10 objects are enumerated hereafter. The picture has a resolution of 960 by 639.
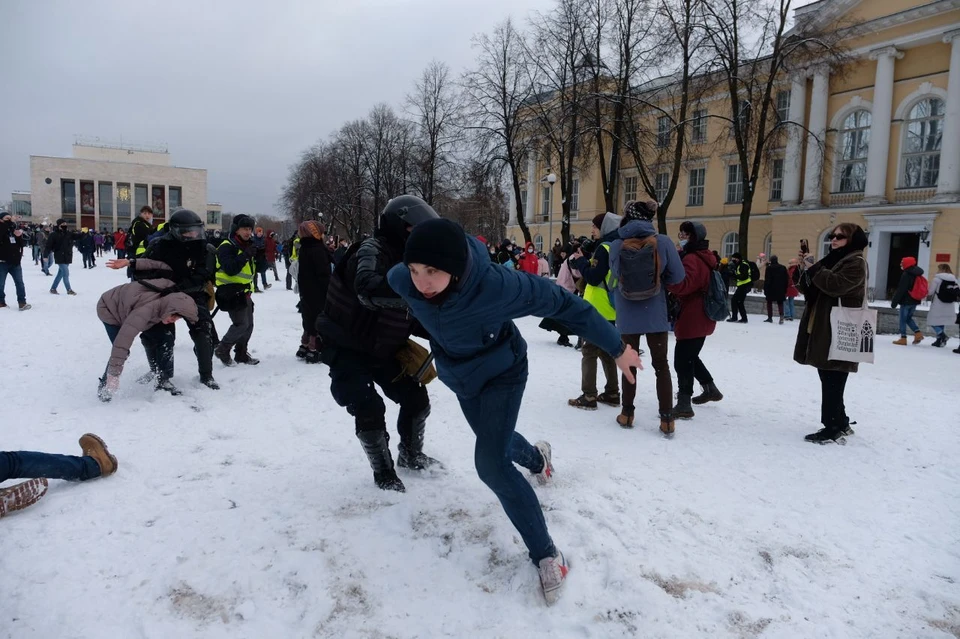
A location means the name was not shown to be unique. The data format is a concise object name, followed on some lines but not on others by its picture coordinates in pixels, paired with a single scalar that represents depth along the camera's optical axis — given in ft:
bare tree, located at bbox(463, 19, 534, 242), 98.37
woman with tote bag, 16.75
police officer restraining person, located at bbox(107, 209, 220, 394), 19.69
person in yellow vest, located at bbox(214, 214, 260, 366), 23.85
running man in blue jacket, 8.85
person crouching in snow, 18.48
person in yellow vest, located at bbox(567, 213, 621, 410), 19.01
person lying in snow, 11.17
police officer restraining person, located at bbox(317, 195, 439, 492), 12.09
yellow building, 84.58
